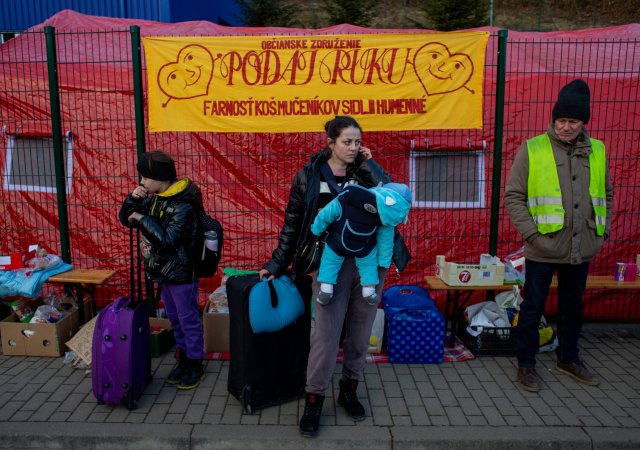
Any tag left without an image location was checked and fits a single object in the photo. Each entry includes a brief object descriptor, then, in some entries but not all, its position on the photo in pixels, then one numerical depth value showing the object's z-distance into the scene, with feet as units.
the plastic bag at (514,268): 16.14
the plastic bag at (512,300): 16.26
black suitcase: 11.80
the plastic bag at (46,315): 15.39
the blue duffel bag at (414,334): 14.72
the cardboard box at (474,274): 15.30
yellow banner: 15.89
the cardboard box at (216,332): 15.29
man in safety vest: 12.71
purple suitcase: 11.85
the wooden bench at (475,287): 15.38
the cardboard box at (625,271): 16.49
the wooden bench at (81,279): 15.55
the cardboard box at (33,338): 15.14
